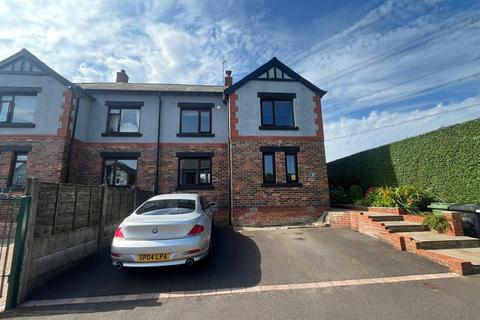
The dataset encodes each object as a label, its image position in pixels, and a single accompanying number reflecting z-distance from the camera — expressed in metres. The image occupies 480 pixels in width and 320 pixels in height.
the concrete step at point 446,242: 5.83
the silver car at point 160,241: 4.47
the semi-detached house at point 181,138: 10.77
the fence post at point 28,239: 3.90
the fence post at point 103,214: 6.69
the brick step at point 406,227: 6.99
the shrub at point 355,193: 11.92
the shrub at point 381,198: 8.66
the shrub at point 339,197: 12.39
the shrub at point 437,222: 6.48
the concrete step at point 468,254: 4.73
